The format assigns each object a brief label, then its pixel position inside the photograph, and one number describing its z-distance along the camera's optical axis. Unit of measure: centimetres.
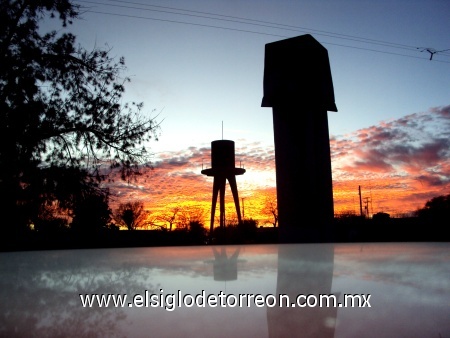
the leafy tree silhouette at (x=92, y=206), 943
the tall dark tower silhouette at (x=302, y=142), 1298
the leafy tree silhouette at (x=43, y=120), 855
